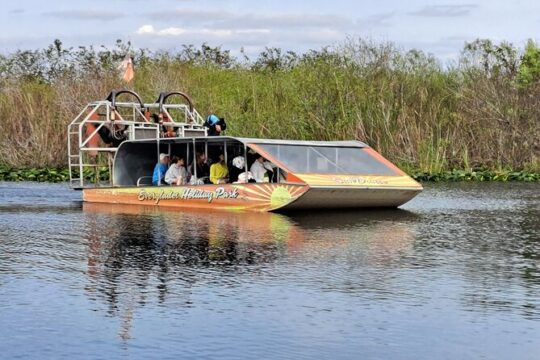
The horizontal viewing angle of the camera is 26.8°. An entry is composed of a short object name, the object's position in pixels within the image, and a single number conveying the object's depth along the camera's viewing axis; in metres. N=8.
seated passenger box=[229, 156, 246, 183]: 23.70
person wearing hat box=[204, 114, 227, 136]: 26.56
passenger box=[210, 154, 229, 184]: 24.03
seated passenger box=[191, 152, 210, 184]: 24.94
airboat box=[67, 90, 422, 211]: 21.83
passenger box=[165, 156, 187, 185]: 24.77
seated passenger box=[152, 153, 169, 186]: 25.05
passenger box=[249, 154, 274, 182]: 23.30
